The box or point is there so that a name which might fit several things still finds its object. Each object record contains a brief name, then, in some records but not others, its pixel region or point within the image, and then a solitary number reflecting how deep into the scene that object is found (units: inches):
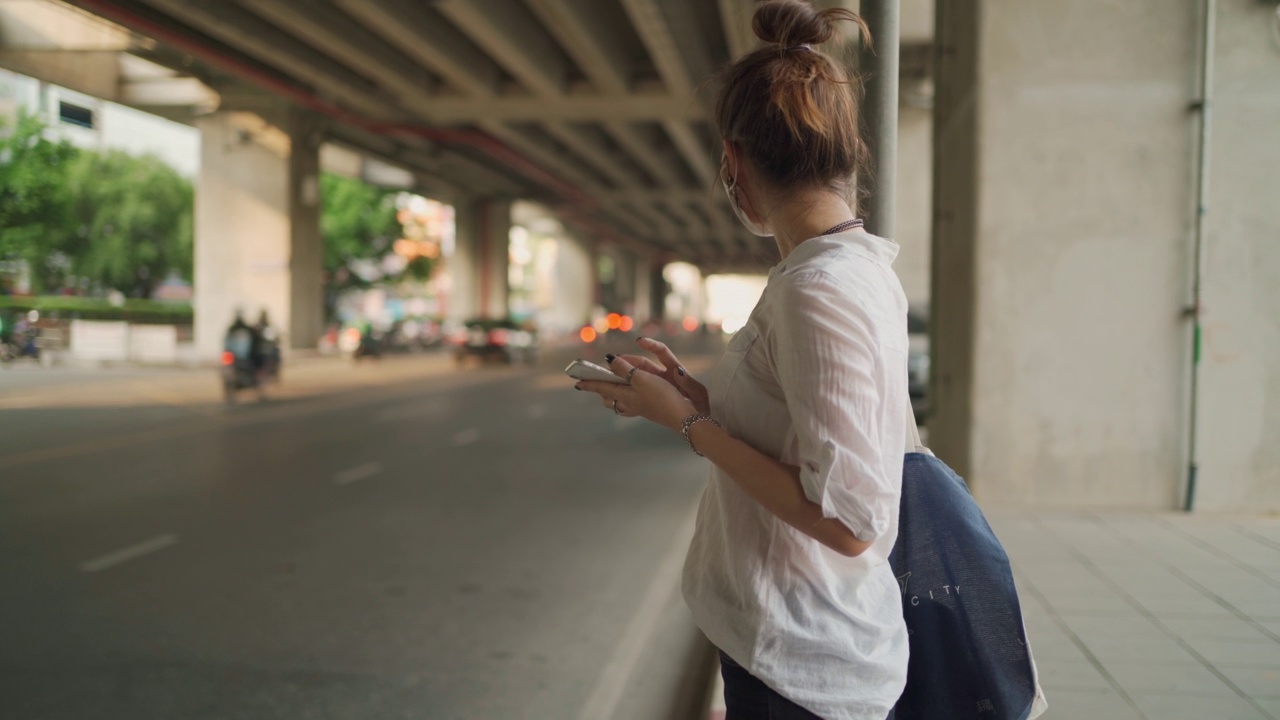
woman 56.3
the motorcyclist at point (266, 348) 757.3
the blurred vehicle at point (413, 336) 1838.1
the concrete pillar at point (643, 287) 3400.6
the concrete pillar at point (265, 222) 1165.7
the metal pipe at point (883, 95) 100.3
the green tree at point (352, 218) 2060.8
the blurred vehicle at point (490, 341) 1337.4
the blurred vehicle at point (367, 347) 1408.7
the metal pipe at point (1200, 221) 241.9
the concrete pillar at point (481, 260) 1984.5
